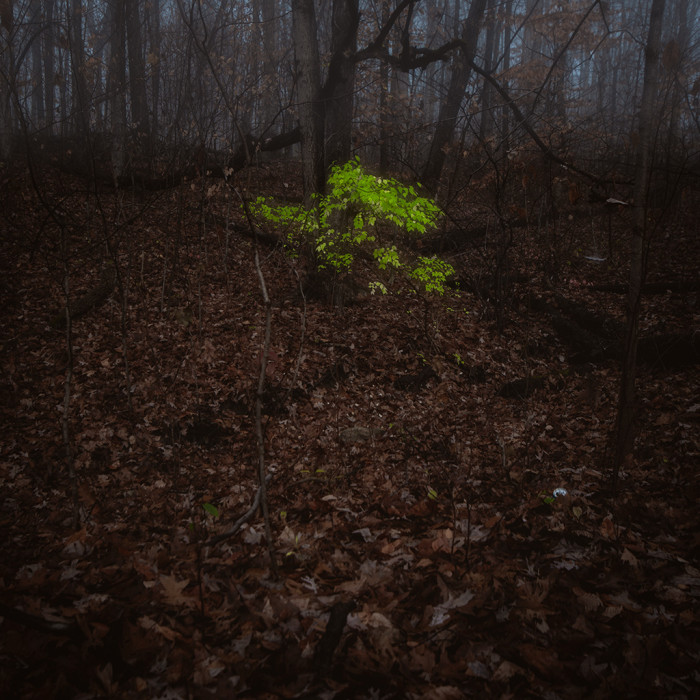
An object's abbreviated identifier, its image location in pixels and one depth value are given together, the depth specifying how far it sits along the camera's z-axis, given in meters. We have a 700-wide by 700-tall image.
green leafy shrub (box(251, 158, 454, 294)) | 6.47
